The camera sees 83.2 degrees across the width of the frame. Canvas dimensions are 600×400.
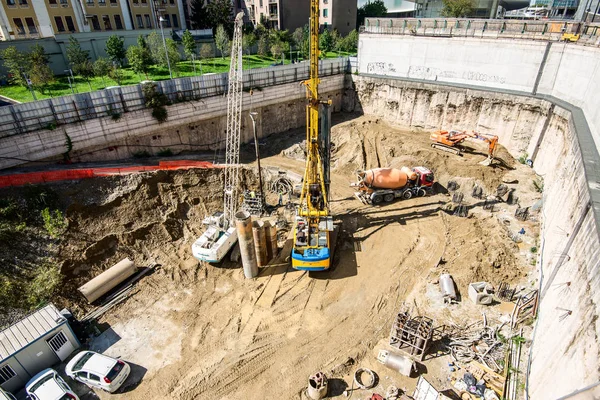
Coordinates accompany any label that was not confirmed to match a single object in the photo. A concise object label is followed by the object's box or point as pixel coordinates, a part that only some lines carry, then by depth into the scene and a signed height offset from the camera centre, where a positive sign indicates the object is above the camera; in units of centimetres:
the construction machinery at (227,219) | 1878 -1111
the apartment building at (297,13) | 5675 +109
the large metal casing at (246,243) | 1714 -1021
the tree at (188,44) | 3947 -239
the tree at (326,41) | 5050 -288
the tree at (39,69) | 2873 -361
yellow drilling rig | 1748 -911
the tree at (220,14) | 4750 +84
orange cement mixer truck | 2369 -1036
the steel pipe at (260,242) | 1827 -1077
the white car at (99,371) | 1319 -1231
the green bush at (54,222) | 1922 -1021
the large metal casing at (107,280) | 1714 -1196
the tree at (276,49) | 4316 -324
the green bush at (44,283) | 1644 -1165
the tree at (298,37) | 4884 -216
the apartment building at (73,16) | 3722 +61
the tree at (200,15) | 4875 +76
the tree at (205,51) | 3919 -310
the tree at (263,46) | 4516 -302
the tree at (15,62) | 2959 -314
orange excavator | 2666 -876
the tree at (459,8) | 4466 +134
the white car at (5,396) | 1209 -1186
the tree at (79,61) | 3268 -347
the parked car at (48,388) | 1246 -1215
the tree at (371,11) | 6625 +151
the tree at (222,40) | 4050 -207
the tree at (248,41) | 4412 -237
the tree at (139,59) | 3269 -325
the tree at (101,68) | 3120 -384
